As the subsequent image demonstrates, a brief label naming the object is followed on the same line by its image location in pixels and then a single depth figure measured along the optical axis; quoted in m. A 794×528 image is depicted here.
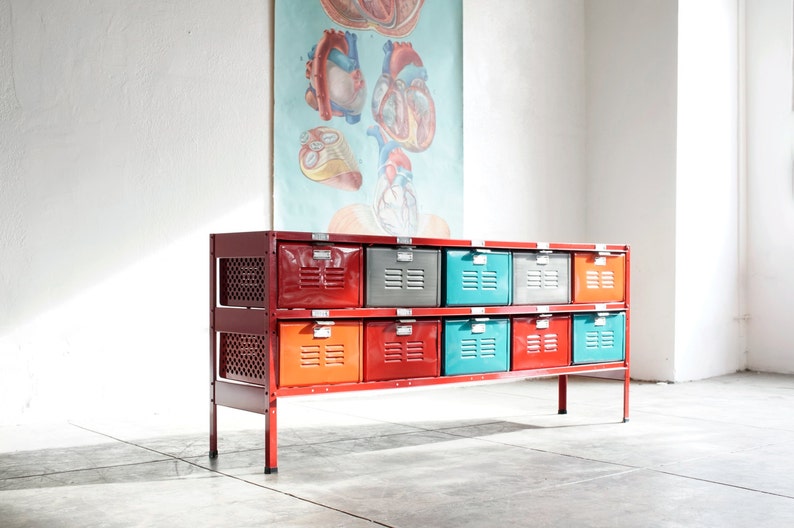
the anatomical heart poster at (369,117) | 7.11
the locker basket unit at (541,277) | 5.73
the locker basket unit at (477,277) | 5.35
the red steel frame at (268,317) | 4.52
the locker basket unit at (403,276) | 4.96
